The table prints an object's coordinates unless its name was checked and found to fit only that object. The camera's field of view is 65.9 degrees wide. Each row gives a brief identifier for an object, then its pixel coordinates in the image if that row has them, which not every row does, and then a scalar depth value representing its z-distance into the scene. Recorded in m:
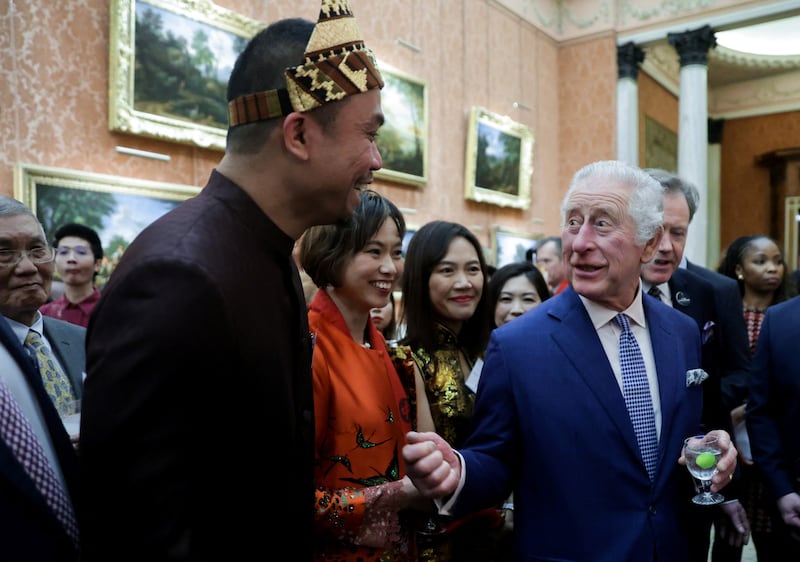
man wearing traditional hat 0.91
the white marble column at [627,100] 11.28
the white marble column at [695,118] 10.70
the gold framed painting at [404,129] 8.14
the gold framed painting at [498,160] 9.66
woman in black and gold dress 2.60
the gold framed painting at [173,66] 5.27
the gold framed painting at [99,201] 4.79
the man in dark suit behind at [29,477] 1.02
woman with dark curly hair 4.54
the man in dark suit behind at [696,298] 3.03
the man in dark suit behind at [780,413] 2.61
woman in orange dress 1.87
